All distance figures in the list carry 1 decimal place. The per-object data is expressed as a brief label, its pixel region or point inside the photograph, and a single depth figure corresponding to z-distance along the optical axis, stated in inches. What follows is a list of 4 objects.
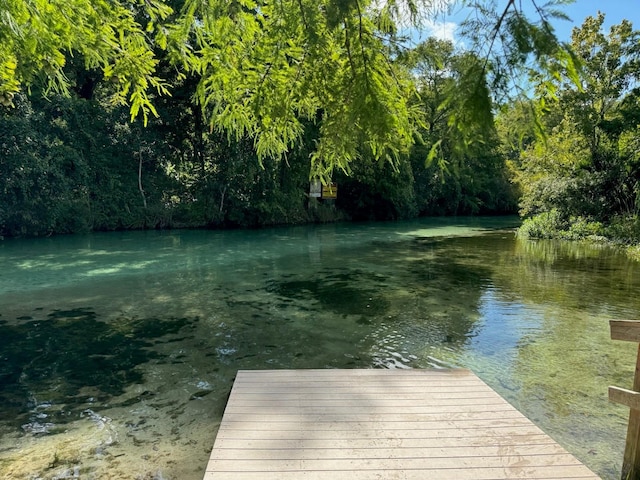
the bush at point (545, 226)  780.9
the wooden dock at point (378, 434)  108.3
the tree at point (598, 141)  648.4
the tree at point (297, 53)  102.7
